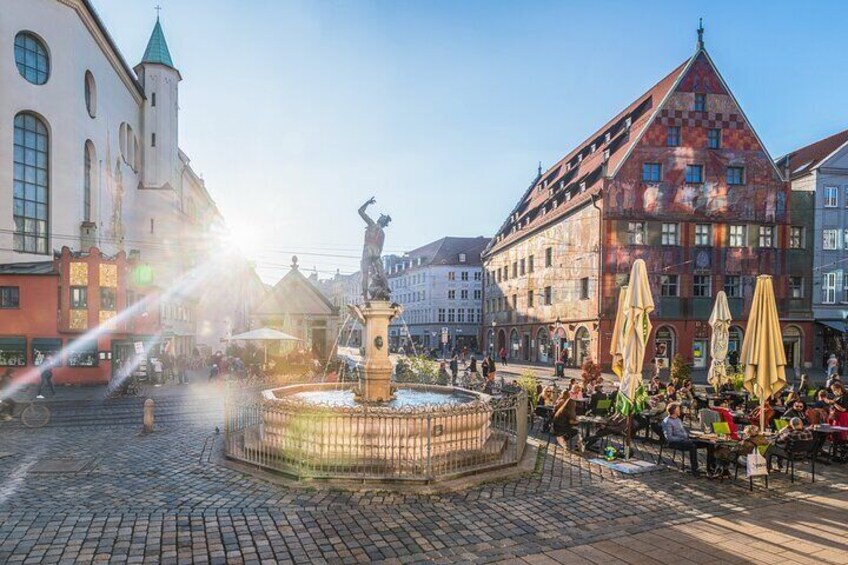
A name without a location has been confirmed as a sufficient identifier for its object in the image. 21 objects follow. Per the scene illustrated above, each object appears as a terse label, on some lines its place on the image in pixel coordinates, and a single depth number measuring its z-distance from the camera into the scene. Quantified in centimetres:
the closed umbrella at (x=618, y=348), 1341
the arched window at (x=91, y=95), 3953
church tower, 5141
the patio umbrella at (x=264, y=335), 3122
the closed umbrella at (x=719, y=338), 2008
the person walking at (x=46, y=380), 2481
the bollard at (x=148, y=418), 1498
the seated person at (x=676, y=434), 1115
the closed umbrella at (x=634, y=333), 1204
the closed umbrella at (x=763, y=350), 1184
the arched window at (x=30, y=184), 3372
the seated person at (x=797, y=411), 1339
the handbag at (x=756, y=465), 1004
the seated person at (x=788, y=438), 1083
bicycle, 1642
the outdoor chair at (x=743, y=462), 1015
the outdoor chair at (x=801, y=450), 1072
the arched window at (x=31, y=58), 3372
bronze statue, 1530
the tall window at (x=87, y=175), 3894
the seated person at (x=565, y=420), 1297
